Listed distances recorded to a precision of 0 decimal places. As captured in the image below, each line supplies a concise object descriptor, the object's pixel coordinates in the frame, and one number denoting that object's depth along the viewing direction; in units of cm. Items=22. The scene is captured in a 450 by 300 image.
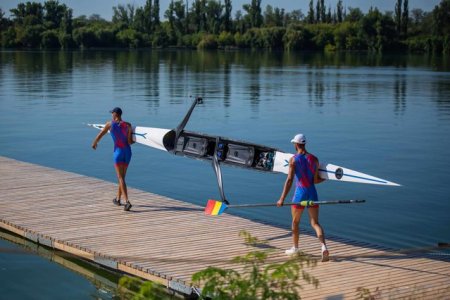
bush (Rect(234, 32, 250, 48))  15338
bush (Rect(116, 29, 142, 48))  15538
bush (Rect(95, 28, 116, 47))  15062
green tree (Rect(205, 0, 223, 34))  17538
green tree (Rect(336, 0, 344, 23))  19080
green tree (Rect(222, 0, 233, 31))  17190
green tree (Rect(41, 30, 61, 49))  14612
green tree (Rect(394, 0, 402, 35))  15362
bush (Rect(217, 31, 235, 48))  15475
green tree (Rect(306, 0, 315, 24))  18550
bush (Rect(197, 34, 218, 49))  15138
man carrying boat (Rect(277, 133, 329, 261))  1230
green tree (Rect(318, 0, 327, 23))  19012
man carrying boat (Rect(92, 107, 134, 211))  1570
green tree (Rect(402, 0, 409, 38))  15125
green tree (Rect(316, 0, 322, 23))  18962
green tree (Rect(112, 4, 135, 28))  16962
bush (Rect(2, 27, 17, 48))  14862
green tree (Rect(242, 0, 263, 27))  17412
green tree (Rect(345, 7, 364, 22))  17531
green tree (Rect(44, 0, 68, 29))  17662
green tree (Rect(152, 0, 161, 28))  18250
